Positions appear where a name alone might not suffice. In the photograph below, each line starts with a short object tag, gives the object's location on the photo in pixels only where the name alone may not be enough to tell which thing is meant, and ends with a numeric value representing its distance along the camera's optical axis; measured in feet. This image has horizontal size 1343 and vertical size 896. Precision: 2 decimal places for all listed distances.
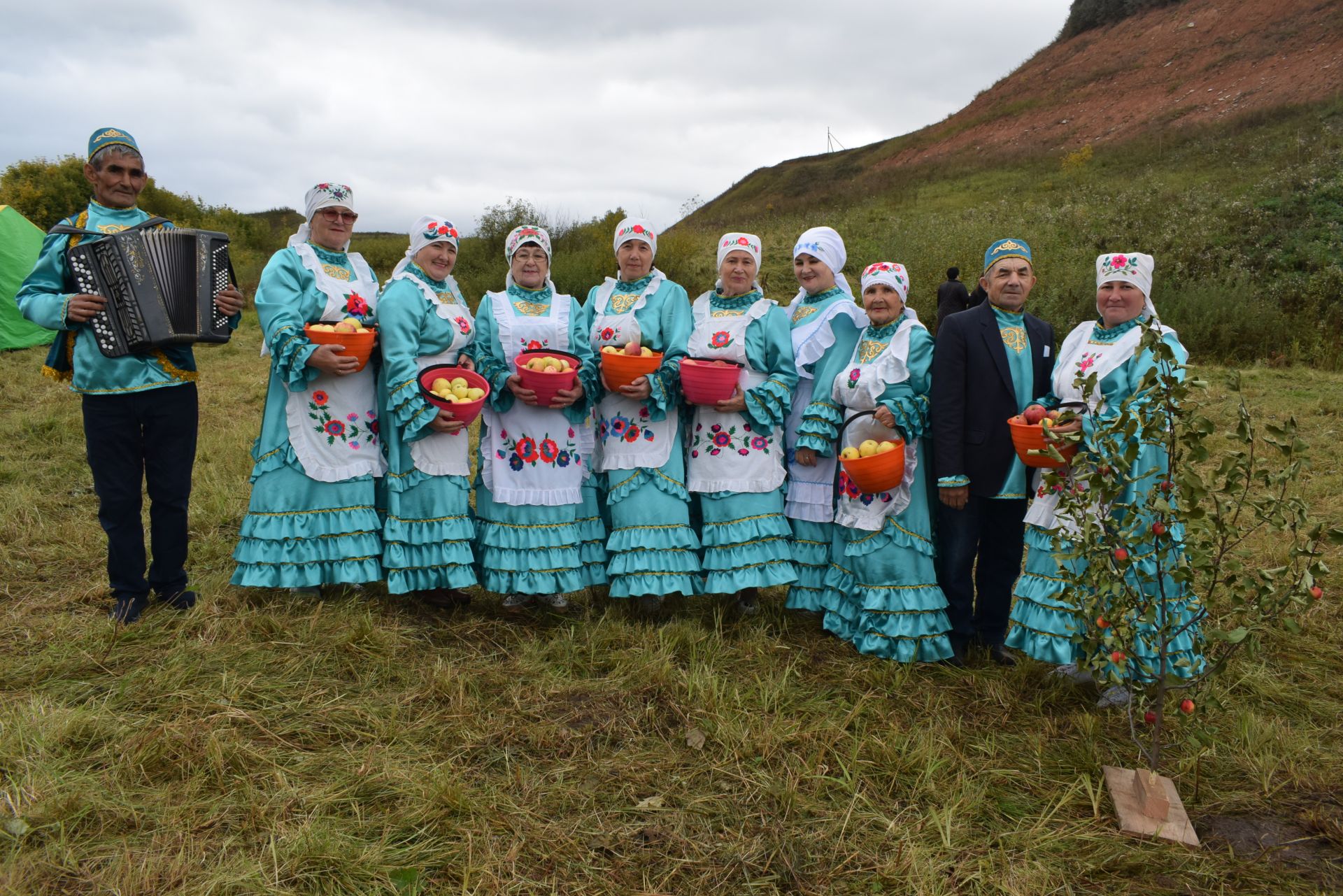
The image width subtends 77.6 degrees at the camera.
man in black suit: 12.88
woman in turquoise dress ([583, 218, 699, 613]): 14.37
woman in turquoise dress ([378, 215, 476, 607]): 13.93
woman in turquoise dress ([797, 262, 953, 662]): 13.46
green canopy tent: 42.96
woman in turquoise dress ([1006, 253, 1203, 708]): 11.68
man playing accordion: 12.82
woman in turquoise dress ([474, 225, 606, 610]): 14.43
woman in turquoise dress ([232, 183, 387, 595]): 13.76
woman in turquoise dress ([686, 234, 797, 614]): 14.44
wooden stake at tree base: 9.30
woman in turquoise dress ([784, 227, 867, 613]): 14.66
